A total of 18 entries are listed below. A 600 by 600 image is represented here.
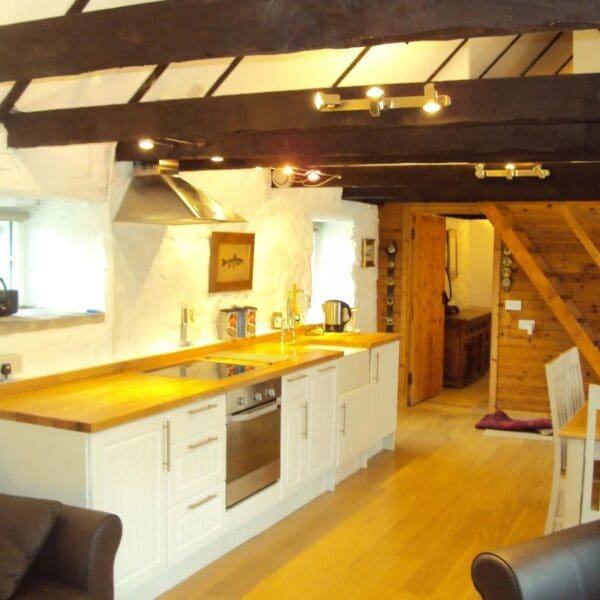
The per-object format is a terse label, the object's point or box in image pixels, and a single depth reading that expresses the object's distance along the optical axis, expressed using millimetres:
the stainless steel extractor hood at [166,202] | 3738
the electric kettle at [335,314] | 5914
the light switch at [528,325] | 6922
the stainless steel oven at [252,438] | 3756
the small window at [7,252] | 3775
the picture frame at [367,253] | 6832
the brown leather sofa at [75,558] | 2475
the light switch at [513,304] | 6957
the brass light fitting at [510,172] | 4273
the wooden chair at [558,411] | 3730
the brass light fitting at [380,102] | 2516
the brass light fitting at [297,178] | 5215
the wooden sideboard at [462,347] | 8375
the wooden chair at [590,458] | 3238
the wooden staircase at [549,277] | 6172
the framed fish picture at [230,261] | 4691
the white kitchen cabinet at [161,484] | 2959
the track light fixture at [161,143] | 3655
